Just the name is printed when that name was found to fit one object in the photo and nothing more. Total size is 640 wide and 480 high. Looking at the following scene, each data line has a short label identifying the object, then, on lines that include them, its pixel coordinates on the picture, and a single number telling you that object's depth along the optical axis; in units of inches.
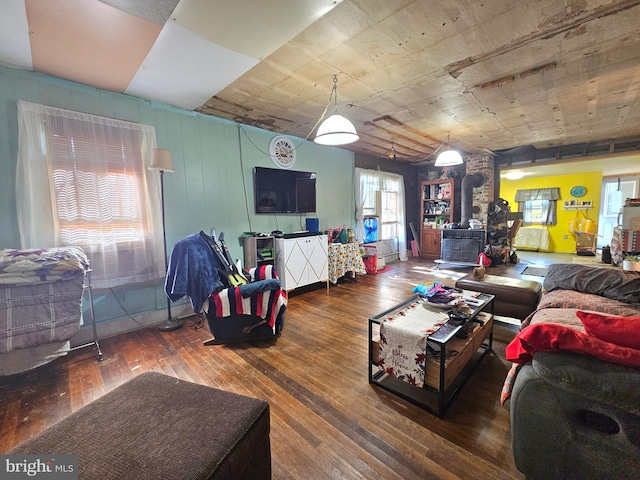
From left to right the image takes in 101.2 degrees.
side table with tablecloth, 177.0
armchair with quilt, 96.7
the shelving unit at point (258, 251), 143.6
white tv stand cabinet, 148.3
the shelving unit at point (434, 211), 266.4
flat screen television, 154.9
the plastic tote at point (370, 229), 239.0
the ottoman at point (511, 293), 102.2
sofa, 38.0
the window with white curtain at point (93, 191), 89.8
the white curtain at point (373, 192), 224.0
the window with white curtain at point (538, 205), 300.4
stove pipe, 245.3
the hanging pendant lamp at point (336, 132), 91.4
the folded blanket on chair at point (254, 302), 96.3
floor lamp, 105.3
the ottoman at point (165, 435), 30.3
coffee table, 63.6
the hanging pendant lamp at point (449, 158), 154.4
